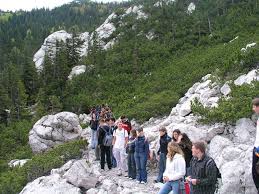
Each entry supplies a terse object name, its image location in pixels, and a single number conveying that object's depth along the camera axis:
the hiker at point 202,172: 7.68
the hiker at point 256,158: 8.06
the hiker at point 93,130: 19.00
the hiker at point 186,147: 10.34
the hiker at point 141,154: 13.03
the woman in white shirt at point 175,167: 8.77
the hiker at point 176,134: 10.70
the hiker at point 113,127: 15.51
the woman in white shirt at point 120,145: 14.56
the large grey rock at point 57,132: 27.92
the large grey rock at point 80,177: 13.84
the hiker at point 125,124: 14.85
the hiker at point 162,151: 12.25
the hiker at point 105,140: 15.16
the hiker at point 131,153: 13.53
